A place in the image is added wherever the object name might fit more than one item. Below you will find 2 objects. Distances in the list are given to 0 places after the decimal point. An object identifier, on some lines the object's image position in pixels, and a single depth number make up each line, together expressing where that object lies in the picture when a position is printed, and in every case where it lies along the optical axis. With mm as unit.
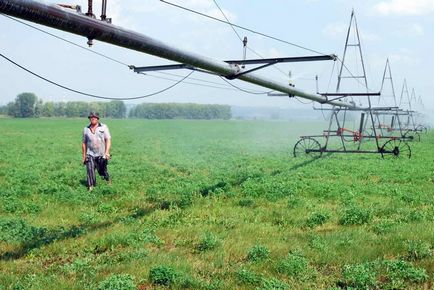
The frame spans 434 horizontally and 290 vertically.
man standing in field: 12852
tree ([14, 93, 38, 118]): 153375
